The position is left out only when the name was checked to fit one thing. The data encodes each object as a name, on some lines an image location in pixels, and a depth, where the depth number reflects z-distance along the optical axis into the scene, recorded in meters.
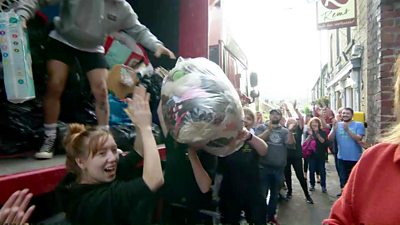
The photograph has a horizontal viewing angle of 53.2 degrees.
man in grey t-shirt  4.68
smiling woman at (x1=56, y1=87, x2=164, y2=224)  1.31
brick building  3.72
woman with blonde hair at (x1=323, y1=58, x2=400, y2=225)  1.09
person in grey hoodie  1.60
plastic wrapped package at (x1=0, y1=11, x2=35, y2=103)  1.30
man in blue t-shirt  5.68
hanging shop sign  6.69
